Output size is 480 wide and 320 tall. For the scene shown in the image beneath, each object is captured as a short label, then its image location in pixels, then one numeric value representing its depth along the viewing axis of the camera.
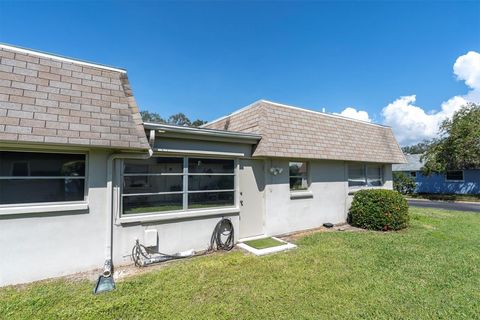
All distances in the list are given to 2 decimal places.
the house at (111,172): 4.55
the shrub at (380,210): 8.83
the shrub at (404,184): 25.84
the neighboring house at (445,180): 23.73
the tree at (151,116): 54.20
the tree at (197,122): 50.94
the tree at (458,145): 21.59
